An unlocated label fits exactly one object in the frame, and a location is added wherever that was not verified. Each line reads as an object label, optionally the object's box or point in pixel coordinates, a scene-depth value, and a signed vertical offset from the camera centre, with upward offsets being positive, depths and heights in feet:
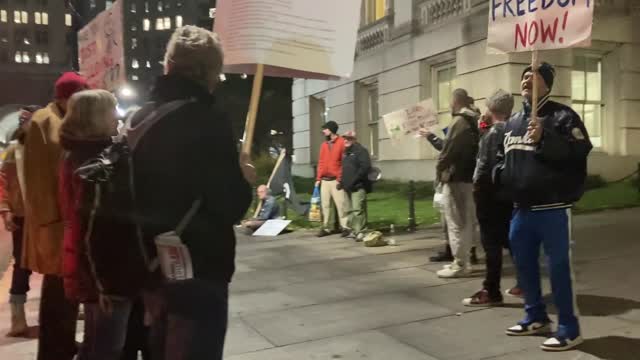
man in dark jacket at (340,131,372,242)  35.37 -0.85
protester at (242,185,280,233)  43.34 -2.82
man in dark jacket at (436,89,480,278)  23.85 -0.54
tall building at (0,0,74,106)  445.78 +93.91
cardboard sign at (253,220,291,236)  40.37 -3.96
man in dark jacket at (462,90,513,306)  19.63 -1.62
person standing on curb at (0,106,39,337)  18.30 -1.39
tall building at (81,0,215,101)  460.14 +106.98
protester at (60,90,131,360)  10.65 -0.93
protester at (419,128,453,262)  26.78 -3.06
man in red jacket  36.86 -0.74
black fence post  37.01 -3.13
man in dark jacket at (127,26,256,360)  8.51 -0.32
